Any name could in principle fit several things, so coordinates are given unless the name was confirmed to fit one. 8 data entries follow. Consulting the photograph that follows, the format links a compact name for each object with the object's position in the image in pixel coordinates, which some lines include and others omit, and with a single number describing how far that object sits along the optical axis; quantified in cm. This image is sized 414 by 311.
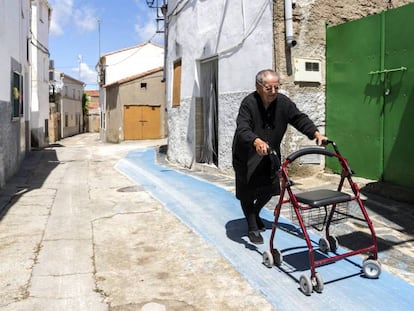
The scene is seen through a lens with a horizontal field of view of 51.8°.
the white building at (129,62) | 2992
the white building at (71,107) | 3501
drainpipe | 714
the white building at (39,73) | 1955
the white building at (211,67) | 799
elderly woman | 394
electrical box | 725
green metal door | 589
